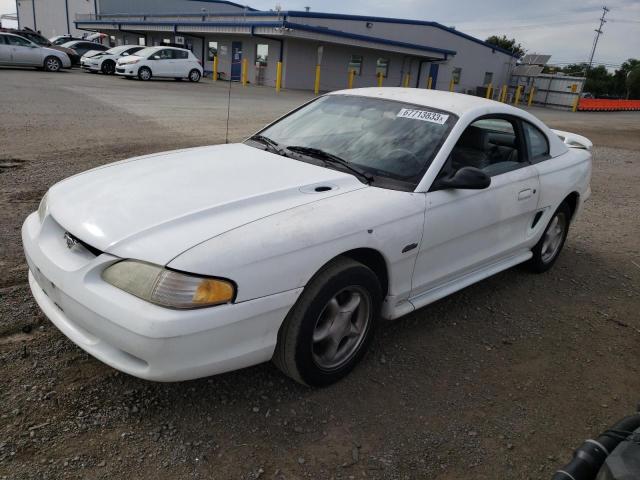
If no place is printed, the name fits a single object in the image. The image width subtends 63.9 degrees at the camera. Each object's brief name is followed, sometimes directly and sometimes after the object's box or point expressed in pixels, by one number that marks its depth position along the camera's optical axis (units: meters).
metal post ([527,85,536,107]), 38.97
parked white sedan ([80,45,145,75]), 25.81
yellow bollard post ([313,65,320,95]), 28.02
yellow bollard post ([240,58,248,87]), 29.59
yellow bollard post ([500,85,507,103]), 39.09
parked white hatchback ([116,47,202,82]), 23.72
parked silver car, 22.80
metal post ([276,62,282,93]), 26.58
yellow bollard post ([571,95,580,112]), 37.09
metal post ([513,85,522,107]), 39.34
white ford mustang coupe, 2.25
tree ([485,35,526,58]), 79.00
